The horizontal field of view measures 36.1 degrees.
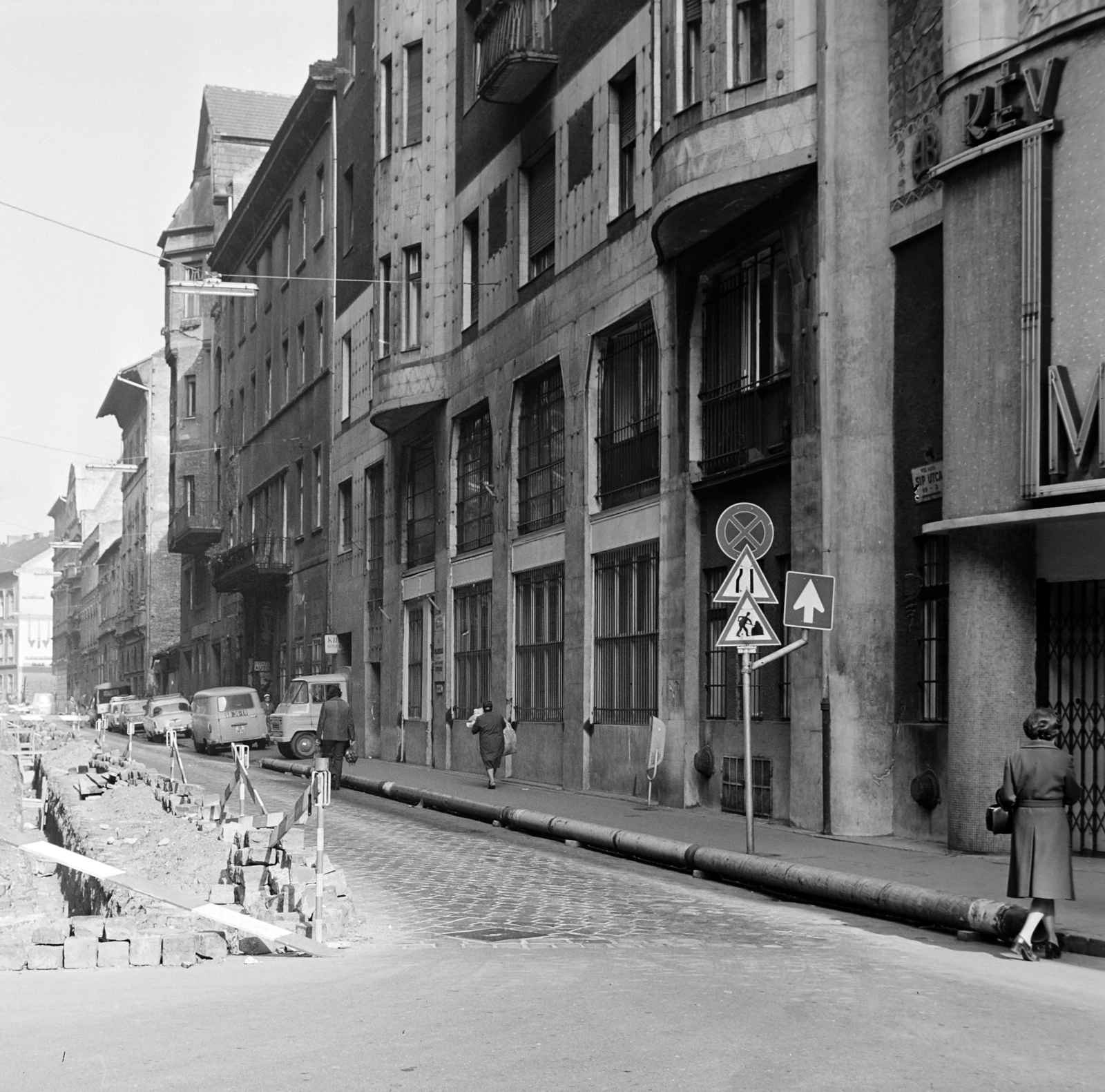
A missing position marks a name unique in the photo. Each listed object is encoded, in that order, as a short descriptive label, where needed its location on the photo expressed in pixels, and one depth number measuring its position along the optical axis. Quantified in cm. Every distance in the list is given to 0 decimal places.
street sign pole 1484
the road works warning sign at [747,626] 1539
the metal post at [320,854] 1043
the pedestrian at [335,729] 2530
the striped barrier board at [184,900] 1022
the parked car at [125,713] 6012
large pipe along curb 1096
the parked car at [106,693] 8124
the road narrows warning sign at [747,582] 1546
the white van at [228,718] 4225
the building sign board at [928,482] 1616
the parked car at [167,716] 5316
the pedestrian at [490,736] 2600
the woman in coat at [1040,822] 998
